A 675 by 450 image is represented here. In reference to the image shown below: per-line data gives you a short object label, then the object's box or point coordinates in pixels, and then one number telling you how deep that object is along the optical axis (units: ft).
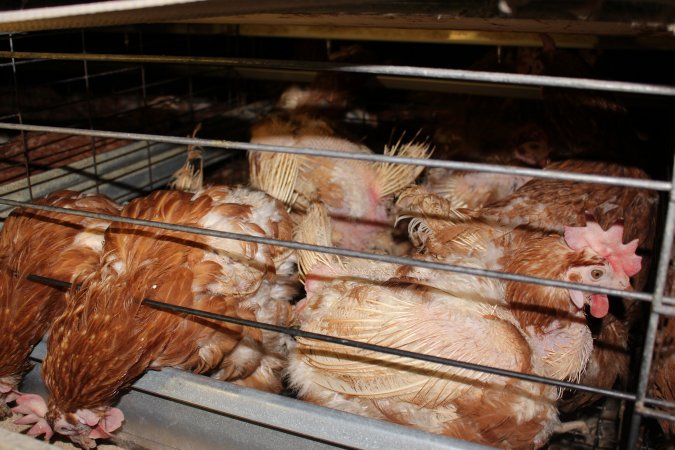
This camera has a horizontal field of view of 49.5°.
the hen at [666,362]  1.95
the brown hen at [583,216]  2.30
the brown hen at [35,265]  1.98
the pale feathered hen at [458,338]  1.85
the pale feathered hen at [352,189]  2.86
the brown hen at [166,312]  1.84
